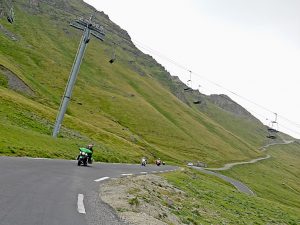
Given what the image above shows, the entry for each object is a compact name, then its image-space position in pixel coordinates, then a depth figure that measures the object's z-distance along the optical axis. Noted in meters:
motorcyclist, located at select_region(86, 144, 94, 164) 39.70
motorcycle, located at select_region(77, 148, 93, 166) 37.10
